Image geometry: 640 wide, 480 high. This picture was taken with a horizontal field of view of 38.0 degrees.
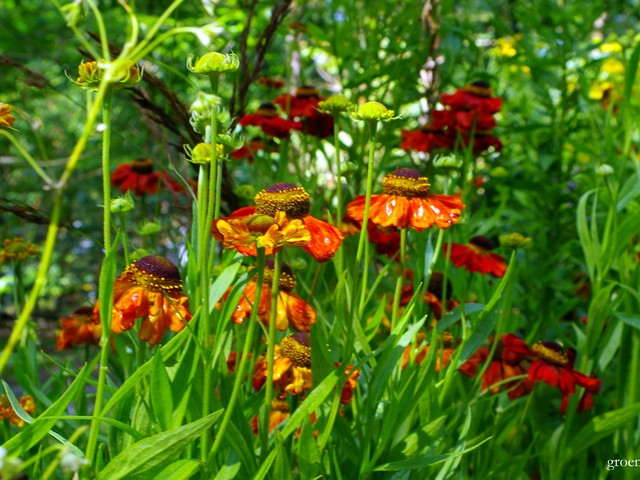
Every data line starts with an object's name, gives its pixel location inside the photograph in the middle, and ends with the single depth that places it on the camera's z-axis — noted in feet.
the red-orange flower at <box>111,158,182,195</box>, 2.30
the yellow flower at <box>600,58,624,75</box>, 3.86
